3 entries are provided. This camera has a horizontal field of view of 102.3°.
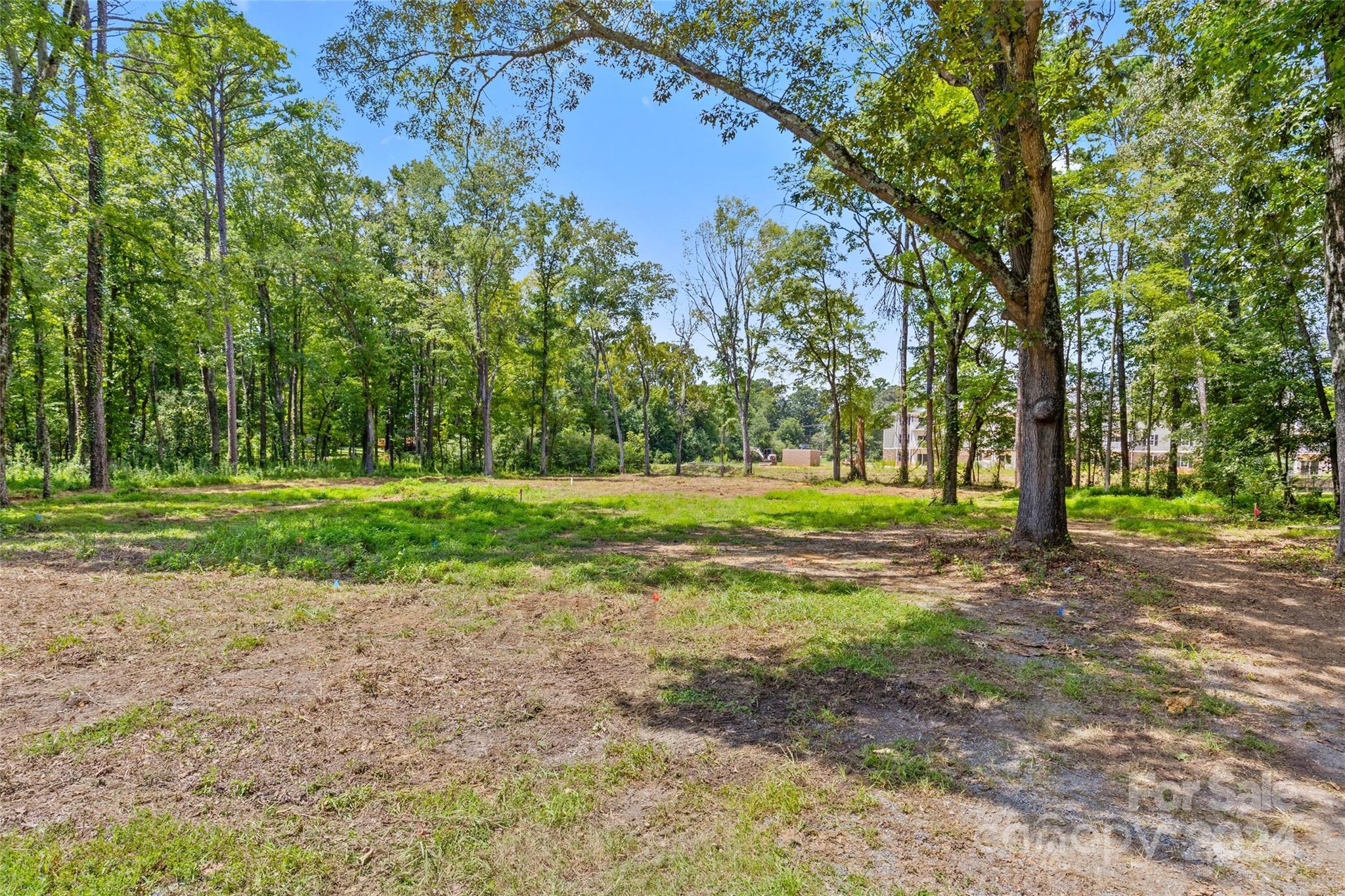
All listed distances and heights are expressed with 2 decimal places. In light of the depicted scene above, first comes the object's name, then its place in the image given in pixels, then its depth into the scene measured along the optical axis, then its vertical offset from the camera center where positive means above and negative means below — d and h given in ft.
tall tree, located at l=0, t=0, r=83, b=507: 28.53 +21.03
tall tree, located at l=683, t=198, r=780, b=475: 95.36 +25.24
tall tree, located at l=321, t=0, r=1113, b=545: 18.17 +12.28
